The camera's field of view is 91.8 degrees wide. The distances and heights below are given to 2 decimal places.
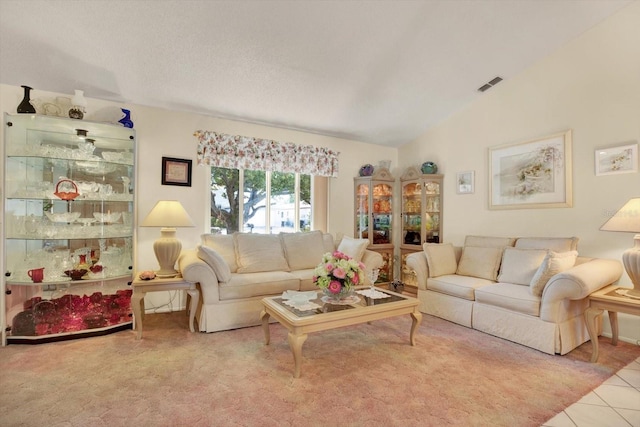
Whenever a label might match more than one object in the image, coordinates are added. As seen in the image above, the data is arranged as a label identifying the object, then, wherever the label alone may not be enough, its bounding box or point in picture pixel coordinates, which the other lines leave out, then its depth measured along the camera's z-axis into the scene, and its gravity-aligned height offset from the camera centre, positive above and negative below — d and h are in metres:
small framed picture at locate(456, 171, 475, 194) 4.26 +0.49
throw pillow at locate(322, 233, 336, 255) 4.33 -0.36
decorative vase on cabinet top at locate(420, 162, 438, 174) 4.68 +0.75
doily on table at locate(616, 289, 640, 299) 2.41 -0.62
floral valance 3.91 +0.87
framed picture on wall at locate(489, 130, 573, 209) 3.35 +0.51
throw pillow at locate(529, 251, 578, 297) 2.65 -0.44
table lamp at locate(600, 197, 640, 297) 2.47 -0.09
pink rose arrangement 2.53 -0.48
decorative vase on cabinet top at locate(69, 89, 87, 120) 2.99 +1.10
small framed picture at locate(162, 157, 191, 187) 3.71 +0.56
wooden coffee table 2.19 -0.75
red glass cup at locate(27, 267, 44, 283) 2.85 -0.52
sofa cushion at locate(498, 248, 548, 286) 3.09 -0.49
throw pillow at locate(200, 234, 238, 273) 3.65 -0.34
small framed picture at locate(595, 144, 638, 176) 2.84 +0.54
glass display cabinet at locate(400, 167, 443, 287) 4.66 +0.06
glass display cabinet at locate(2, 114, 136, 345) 2.82 -0.10
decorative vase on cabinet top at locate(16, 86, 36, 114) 2.84 +1.04
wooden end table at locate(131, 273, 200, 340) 2.88 -0.69
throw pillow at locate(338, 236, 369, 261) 3.90 -0.39
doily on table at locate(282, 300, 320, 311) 2.46 -0.72
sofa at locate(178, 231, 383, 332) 3.04 -0.57
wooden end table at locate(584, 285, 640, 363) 2.32 -0.69
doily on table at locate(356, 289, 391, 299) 2.84 -0.72
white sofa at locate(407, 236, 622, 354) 2.57 -0.69
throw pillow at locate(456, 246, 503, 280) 3.49 -0.52
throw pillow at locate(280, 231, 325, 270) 4.02 -0.42
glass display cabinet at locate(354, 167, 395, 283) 4.92 +0.07
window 4.12 +0.23
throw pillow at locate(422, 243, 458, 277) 3.69 -0.51
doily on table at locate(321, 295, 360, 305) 2.59 -0.71
